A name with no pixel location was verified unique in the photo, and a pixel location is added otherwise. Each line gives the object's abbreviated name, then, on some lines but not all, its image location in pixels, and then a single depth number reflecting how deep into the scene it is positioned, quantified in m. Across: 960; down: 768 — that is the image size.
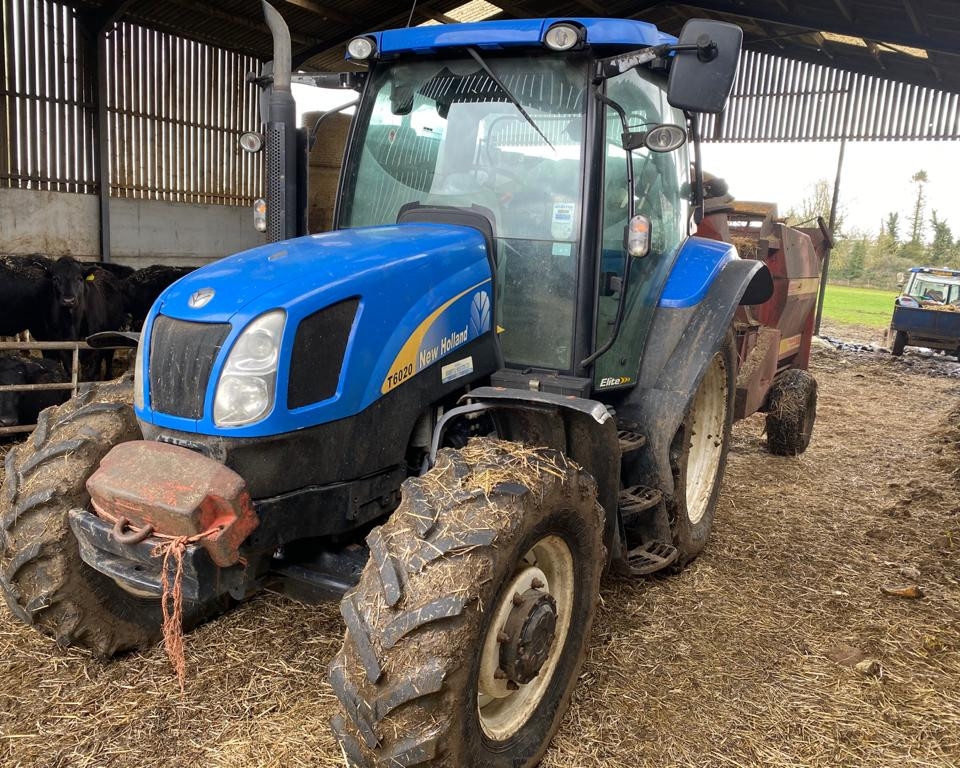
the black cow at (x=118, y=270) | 9.52
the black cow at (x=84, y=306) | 8.29
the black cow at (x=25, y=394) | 6.38
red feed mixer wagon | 6.24
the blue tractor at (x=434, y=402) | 2.39
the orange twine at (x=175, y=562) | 2.38
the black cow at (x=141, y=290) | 9.41
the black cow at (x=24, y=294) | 8.33
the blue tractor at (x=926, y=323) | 14.01
